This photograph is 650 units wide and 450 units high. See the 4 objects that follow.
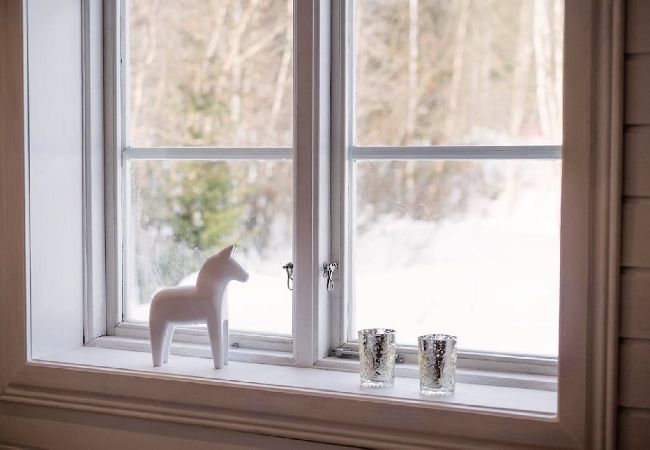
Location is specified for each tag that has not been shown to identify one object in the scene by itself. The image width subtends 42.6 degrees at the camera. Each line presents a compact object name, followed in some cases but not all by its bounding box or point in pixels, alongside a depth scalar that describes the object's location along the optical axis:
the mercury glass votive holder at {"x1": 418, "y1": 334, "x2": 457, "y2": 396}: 1.54
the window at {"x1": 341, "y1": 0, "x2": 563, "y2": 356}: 1.62
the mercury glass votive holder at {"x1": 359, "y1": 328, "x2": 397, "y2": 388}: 1.59
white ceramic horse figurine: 1.71
